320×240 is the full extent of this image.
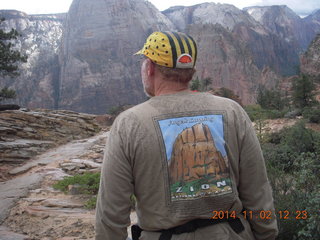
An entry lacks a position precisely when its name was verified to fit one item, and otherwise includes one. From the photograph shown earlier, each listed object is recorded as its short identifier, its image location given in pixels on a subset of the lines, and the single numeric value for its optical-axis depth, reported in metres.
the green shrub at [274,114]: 19.62
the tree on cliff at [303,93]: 21.61
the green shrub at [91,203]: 5.34
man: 1.69
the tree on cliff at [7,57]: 11.41
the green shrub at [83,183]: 6.20
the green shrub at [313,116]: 15.33
